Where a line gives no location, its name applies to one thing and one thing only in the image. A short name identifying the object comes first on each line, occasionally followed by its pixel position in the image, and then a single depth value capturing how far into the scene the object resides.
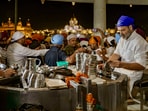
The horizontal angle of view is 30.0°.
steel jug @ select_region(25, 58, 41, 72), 2.87
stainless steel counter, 2.31
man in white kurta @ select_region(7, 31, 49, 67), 4.89
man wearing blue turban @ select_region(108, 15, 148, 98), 3.50
